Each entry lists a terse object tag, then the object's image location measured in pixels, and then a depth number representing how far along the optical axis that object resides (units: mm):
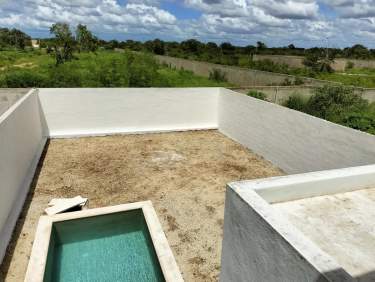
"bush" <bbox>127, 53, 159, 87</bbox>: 11969
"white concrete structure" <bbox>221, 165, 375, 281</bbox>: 2104
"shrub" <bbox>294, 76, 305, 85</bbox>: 13586
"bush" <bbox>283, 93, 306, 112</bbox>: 9891
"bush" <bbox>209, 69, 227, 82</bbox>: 20234
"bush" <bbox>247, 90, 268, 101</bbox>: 11273
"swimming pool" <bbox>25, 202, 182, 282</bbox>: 4105
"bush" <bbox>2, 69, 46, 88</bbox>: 10977
